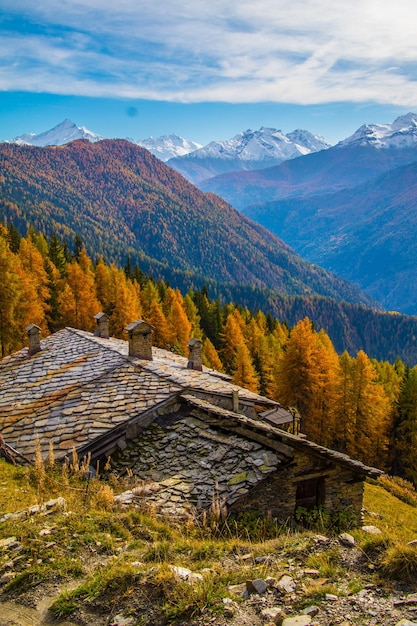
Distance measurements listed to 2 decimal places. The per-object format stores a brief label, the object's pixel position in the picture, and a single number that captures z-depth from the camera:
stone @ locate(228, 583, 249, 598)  6.00
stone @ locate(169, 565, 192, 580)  6.22
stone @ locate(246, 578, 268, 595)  6.05
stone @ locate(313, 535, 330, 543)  7.52
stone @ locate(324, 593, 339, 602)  5.84
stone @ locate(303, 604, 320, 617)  5.59
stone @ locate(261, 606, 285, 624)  5.55
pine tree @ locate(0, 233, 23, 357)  35.78
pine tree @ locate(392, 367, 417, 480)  44.00
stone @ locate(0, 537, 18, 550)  6.84
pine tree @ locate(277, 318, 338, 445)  44.53
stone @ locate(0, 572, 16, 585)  6.25
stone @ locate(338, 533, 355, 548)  7.35
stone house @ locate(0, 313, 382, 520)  11.30
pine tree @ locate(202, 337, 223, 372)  57.00
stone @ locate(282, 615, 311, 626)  5.37
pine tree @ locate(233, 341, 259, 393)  48.00
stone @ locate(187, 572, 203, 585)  6.12
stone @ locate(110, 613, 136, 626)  5.57
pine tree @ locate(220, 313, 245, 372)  66.94
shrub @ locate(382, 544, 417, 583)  6.28
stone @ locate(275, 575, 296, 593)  6.08
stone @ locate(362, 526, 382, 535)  9.27
